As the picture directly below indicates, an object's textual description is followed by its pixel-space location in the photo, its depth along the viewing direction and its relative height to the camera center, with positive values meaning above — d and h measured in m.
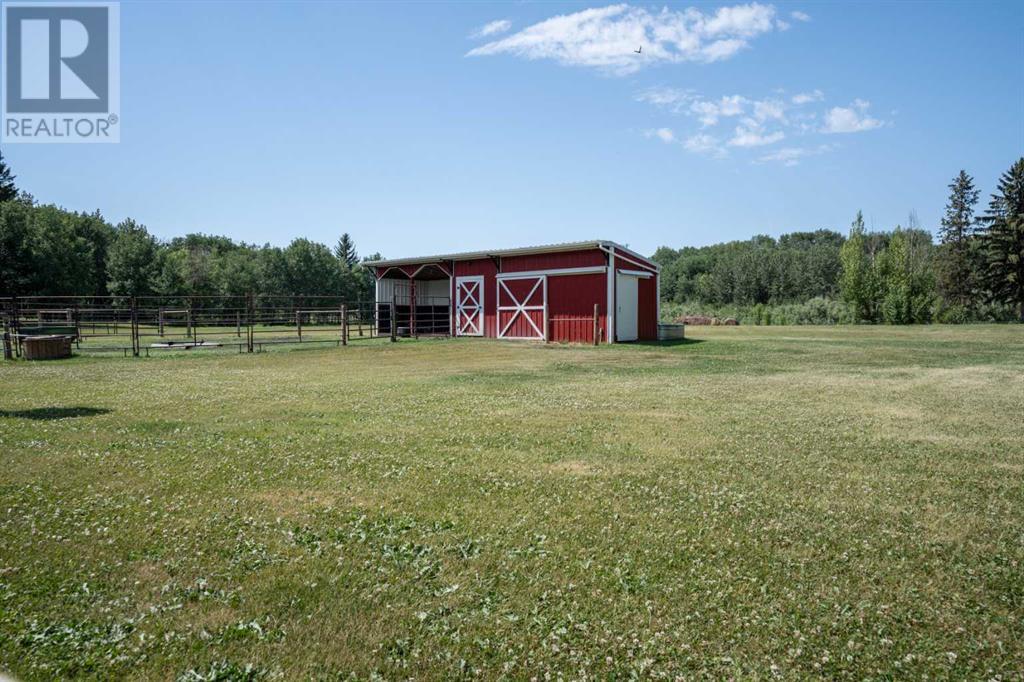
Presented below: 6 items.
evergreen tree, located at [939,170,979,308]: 61.94 +7.72
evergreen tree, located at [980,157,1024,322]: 55.00 +7.13
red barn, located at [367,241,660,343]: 27.30 +1.63
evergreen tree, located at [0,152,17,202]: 63.16 +14.78
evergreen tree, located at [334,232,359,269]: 123.62 +15.58
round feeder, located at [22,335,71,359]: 20.88 -0.66
